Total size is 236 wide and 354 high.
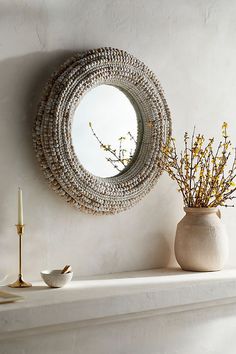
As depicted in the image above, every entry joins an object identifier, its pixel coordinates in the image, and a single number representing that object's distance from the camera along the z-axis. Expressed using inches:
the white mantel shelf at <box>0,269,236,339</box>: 68.2
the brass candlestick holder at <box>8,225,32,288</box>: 77.9
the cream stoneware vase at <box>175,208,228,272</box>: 89.4
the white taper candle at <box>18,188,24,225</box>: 78.2
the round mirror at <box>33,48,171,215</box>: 81.6
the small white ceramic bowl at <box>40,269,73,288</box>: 77.4
